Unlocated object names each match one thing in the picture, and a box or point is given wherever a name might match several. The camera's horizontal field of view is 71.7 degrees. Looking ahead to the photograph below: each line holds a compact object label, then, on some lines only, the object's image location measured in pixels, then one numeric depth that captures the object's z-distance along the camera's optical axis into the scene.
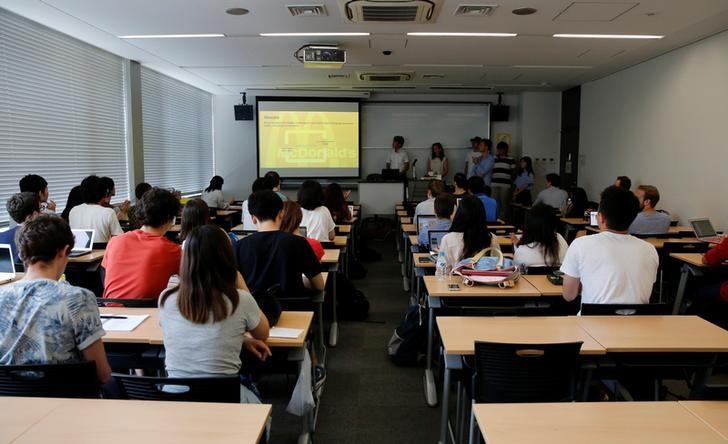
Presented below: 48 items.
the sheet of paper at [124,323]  2.53
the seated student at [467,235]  3.78
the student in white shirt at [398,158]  11.62
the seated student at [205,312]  1.99
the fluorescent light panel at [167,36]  6.25
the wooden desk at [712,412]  1.62
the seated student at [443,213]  4.83
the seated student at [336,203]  6.89
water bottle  3.58
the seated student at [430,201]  6.49
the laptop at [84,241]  4.61
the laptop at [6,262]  3.59
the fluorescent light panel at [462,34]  6.14
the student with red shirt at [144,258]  2.94
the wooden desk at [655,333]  2.29
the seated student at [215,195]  8.90
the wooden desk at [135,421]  1.55
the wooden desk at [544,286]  3.18
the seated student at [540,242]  3.64
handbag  3.31
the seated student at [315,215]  5.23
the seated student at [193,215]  3.32
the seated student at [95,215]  4.89
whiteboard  11.94
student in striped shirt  11.38
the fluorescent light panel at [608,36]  6.24
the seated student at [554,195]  8.79
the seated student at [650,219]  5.65
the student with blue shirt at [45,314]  1.87
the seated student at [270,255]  3.15
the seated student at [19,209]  3.90
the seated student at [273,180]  6.66
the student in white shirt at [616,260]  2.75
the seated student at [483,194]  6.68
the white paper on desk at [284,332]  2.43
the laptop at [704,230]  5.45
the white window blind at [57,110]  5.44
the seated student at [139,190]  5.83
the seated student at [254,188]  5.94
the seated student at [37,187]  4.83
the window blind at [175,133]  8.70
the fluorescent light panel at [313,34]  6.14
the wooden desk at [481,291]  3.18
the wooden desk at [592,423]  1.56
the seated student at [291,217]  3.83
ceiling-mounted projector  6.59
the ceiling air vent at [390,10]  4.71
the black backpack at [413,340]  4.01
